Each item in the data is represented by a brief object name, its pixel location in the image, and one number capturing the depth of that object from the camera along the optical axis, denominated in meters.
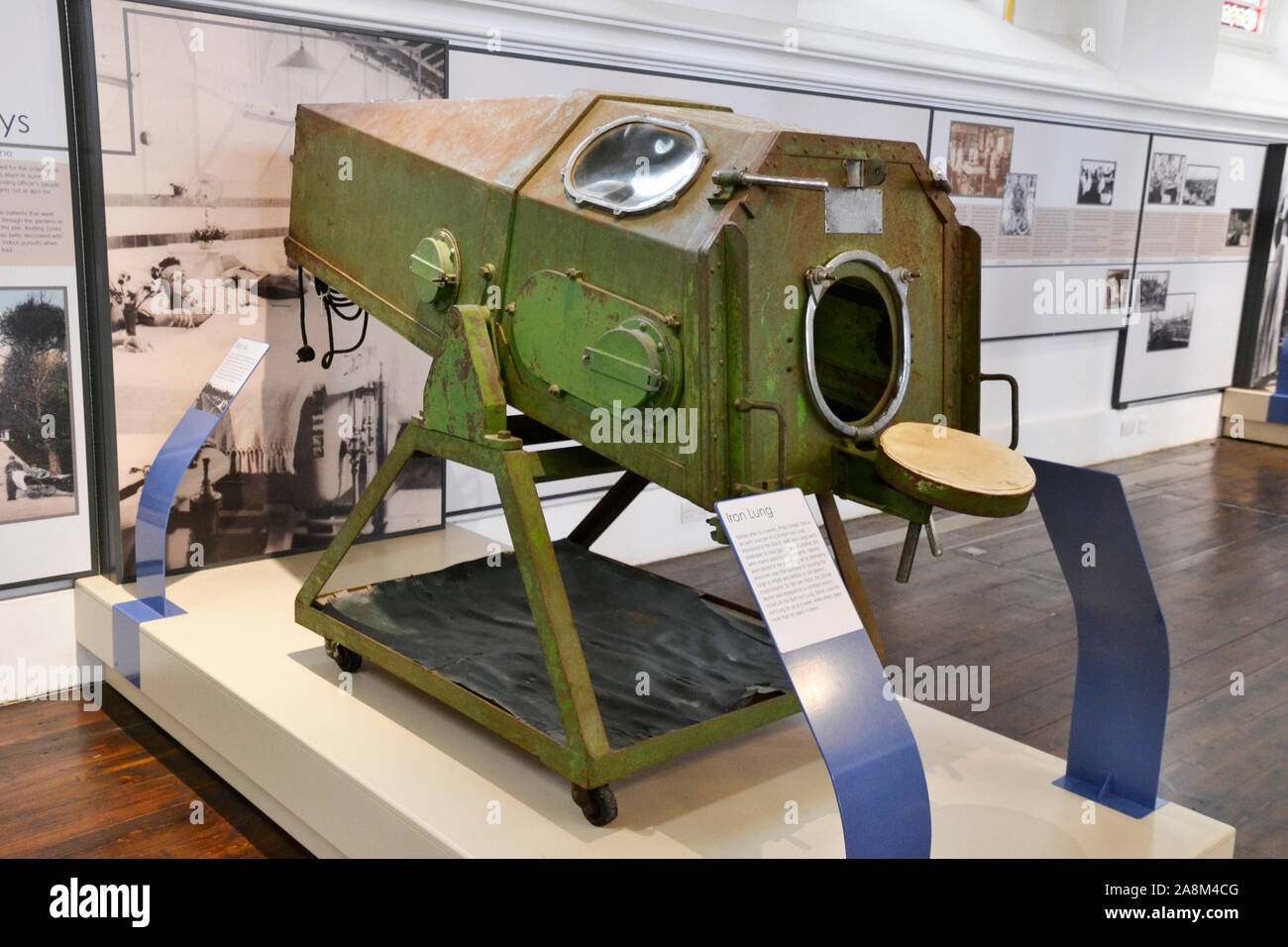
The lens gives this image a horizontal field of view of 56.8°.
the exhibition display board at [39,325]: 3.51
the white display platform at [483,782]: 2.61
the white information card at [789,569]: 2.23
